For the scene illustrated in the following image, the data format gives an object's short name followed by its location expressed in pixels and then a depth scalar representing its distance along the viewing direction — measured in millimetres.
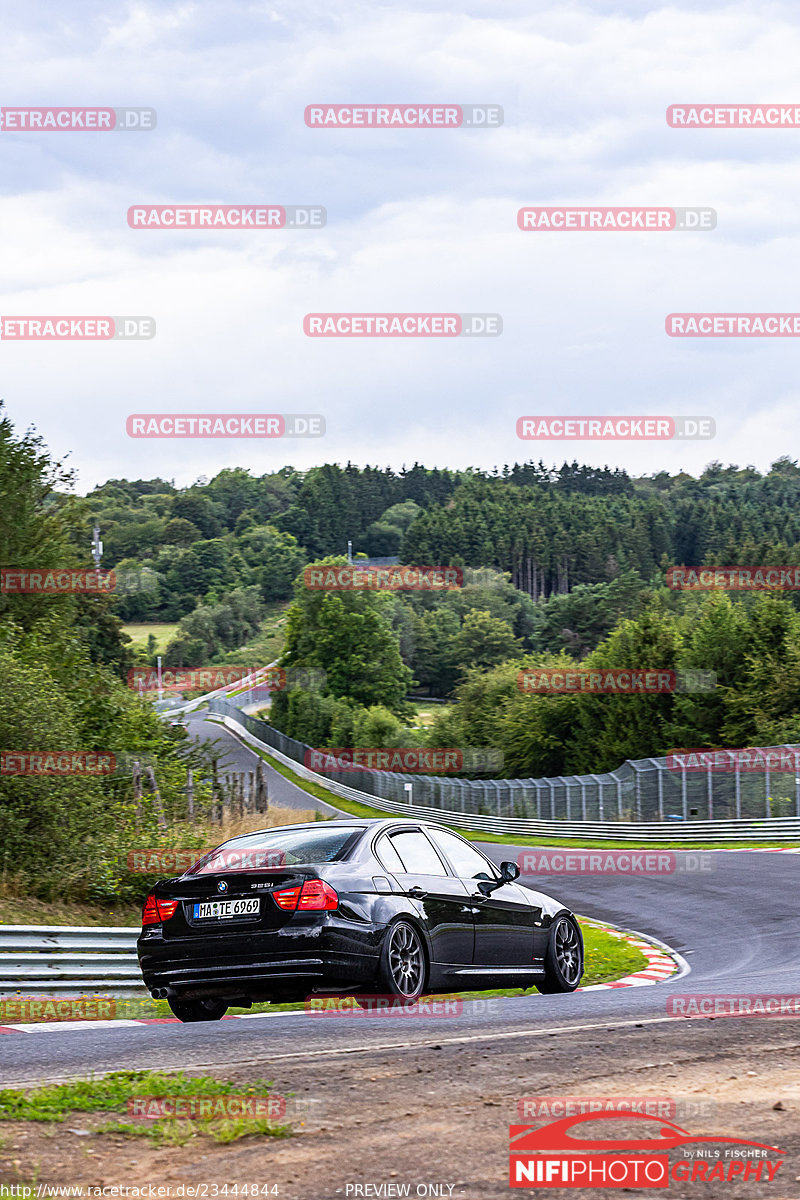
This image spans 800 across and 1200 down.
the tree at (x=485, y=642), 124000
